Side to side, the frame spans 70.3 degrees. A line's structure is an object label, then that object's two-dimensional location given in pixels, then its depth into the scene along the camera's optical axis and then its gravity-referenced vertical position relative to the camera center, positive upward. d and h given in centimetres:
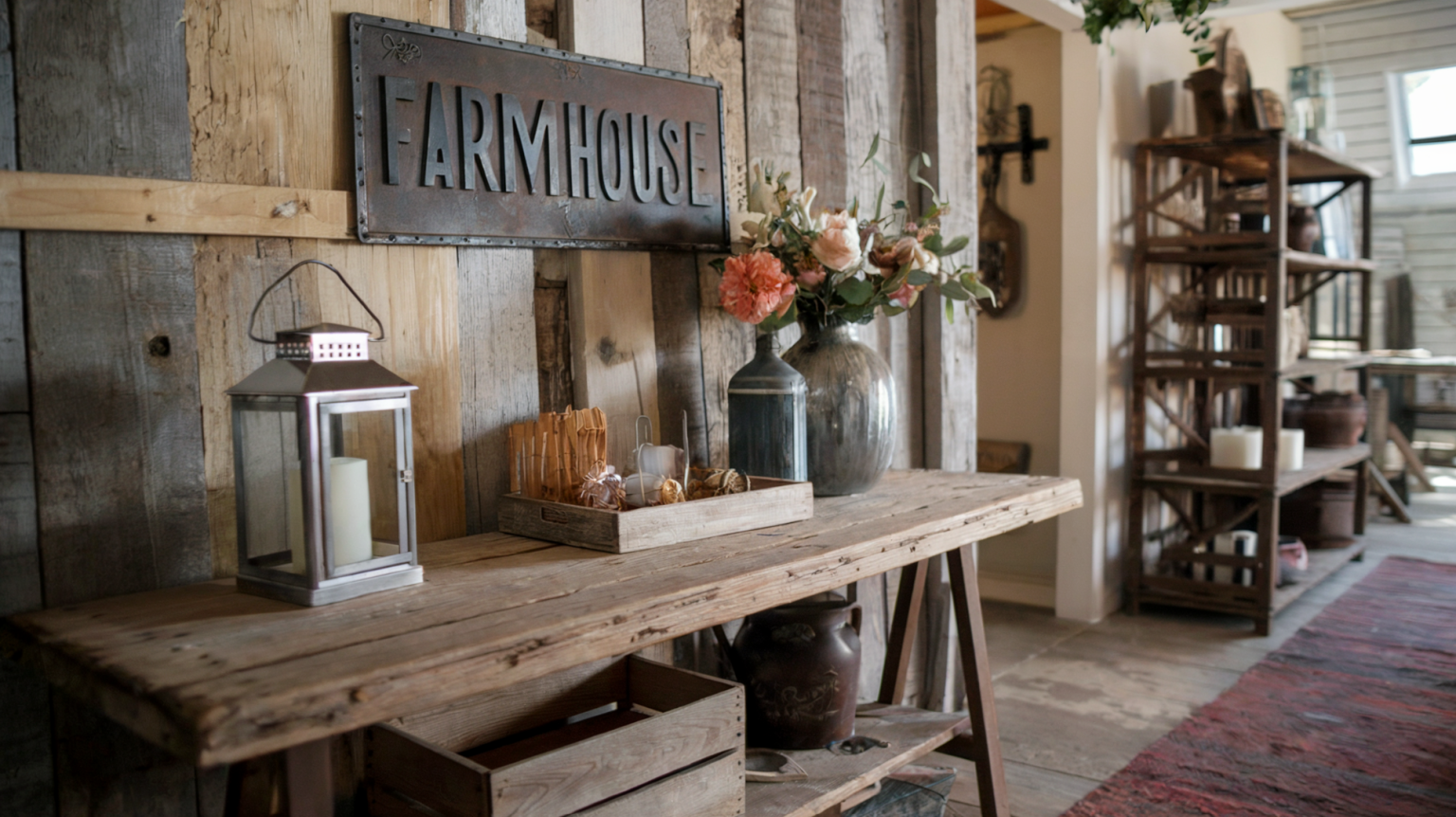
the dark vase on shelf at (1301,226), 439 +48
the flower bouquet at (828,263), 171 +15
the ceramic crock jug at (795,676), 178 -56
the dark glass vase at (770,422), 174 -12
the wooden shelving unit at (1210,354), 373 -5
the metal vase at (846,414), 183 -11
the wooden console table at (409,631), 89 -27
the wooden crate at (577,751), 123 -53
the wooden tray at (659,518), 140 -23
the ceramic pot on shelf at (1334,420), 464 -37
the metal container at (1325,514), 476 -82
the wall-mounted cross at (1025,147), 420 +82
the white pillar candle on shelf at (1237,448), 384 -40
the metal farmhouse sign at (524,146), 146 +34
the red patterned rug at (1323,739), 238 -106
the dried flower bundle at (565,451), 153 -14
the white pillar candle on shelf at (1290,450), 406 -44
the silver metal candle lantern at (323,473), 115 -13
